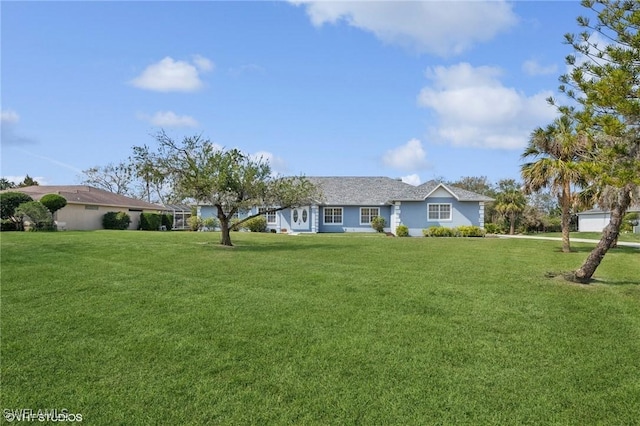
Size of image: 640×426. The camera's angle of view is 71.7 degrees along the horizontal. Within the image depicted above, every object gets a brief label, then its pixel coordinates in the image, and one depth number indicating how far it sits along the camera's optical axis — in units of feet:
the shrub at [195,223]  120.67
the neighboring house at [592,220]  143.54
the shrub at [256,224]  116.67
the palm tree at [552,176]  62.85
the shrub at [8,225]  84.99
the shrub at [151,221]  123.44
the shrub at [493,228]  120.88
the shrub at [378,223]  114.21
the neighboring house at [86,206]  103.04
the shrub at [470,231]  101.65
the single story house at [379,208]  107.45
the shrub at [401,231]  104.42
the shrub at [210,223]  119.96
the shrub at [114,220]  114.83
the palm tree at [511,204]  119.24
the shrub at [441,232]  103.14
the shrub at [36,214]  83.76
